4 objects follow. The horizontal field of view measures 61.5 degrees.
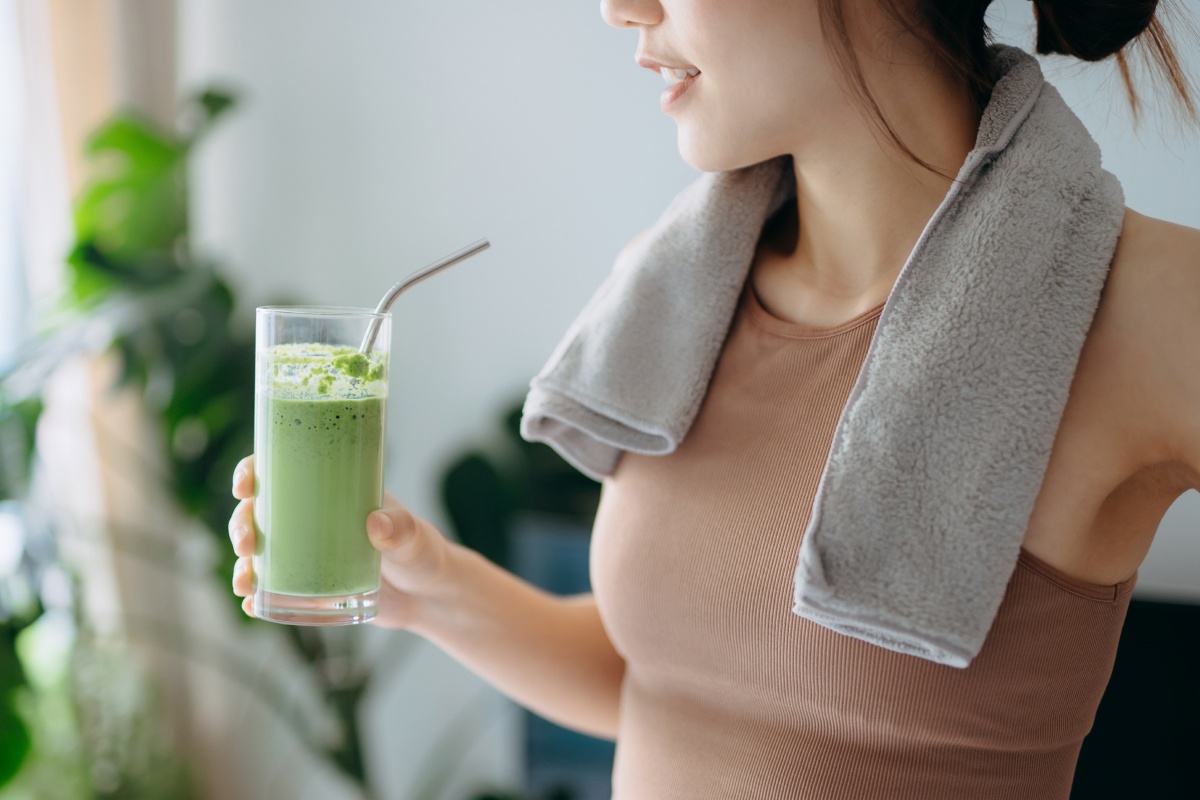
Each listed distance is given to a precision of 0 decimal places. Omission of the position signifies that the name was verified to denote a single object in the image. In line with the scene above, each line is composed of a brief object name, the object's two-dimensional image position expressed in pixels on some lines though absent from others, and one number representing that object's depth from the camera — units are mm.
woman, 735
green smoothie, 795
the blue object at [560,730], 1738
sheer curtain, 2031
